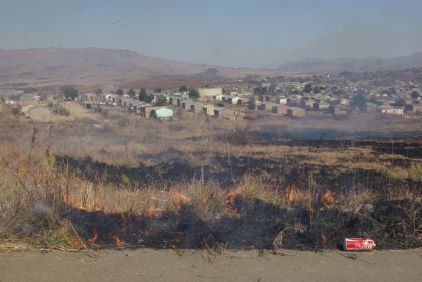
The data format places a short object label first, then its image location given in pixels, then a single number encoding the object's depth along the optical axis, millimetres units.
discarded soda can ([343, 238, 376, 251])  3971
